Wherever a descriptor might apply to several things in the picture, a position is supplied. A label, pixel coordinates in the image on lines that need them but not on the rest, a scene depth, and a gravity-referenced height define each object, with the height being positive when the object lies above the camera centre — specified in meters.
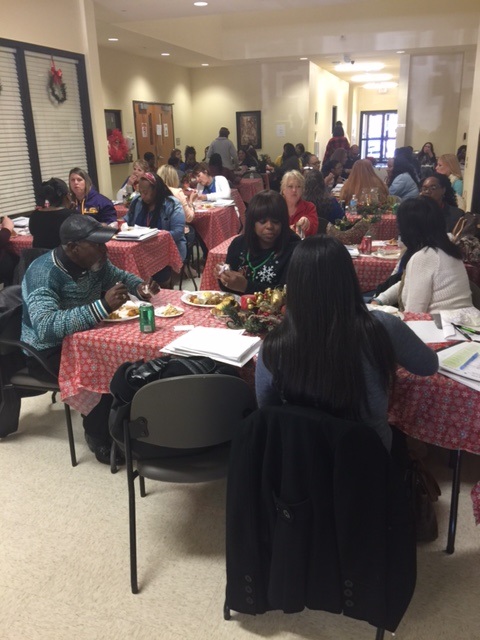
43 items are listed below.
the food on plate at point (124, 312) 2.33 -0.72
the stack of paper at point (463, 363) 1.72 -0.73
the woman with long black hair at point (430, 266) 2.44 -0.56
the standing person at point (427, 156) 9.58 -0.30
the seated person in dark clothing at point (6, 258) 4.10 -0.84
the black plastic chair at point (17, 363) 2.40 -0.97
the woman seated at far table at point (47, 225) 3.76 -0.53
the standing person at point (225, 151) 9.27 -0.13
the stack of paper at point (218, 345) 1.92 -0.73
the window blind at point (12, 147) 4.79 +0.01
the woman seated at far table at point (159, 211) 4.34 -0.55
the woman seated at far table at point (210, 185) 6.53 -0.50
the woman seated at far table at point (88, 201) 4.58 -0.46
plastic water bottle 4.54 -0.55
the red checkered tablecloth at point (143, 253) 3.89 -0.80
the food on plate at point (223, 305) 2.26 -0.67
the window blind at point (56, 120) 5.15 +0.27
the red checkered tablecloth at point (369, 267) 3.33 -0.77
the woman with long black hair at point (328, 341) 1.42 -0.53
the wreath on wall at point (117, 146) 8.51 -0.01
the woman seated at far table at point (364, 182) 4.94 -0.38
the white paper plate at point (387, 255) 3.39 -0.72
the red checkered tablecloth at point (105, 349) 2.11 -0.79
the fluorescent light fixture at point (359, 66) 11.72 +1.69
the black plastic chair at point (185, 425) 1.60 -0.85
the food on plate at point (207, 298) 2.49 -0.71
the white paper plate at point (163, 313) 2.34 -0.72
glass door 19.89 +0.27
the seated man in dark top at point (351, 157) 9.09 -0.31
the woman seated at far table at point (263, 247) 2.69 -0.54
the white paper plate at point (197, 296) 2.47 -0.72
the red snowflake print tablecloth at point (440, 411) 1.73 -0.88
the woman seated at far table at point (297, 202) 3.94 -0.44
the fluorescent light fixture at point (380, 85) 17.66 +1.78
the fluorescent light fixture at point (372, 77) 15.19 +1.79
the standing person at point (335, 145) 9.58 -0.07
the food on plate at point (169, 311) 2.35 -0.72
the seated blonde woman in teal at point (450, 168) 5.74 -0.31
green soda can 2.17 -0.69
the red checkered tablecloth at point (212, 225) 5.59 -0.84
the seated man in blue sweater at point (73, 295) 2.21 -0.63
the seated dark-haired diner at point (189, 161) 8.64 -0.28
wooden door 9.47 +0.28
